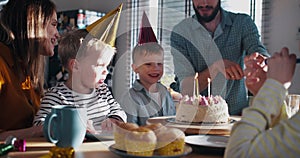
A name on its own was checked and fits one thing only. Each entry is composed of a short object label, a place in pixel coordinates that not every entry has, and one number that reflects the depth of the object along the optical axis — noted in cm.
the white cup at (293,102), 117
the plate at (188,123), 119
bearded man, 177
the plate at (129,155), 69
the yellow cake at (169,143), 71
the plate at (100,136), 95
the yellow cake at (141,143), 69
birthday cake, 124
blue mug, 82
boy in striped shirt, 115
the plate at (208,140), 83
